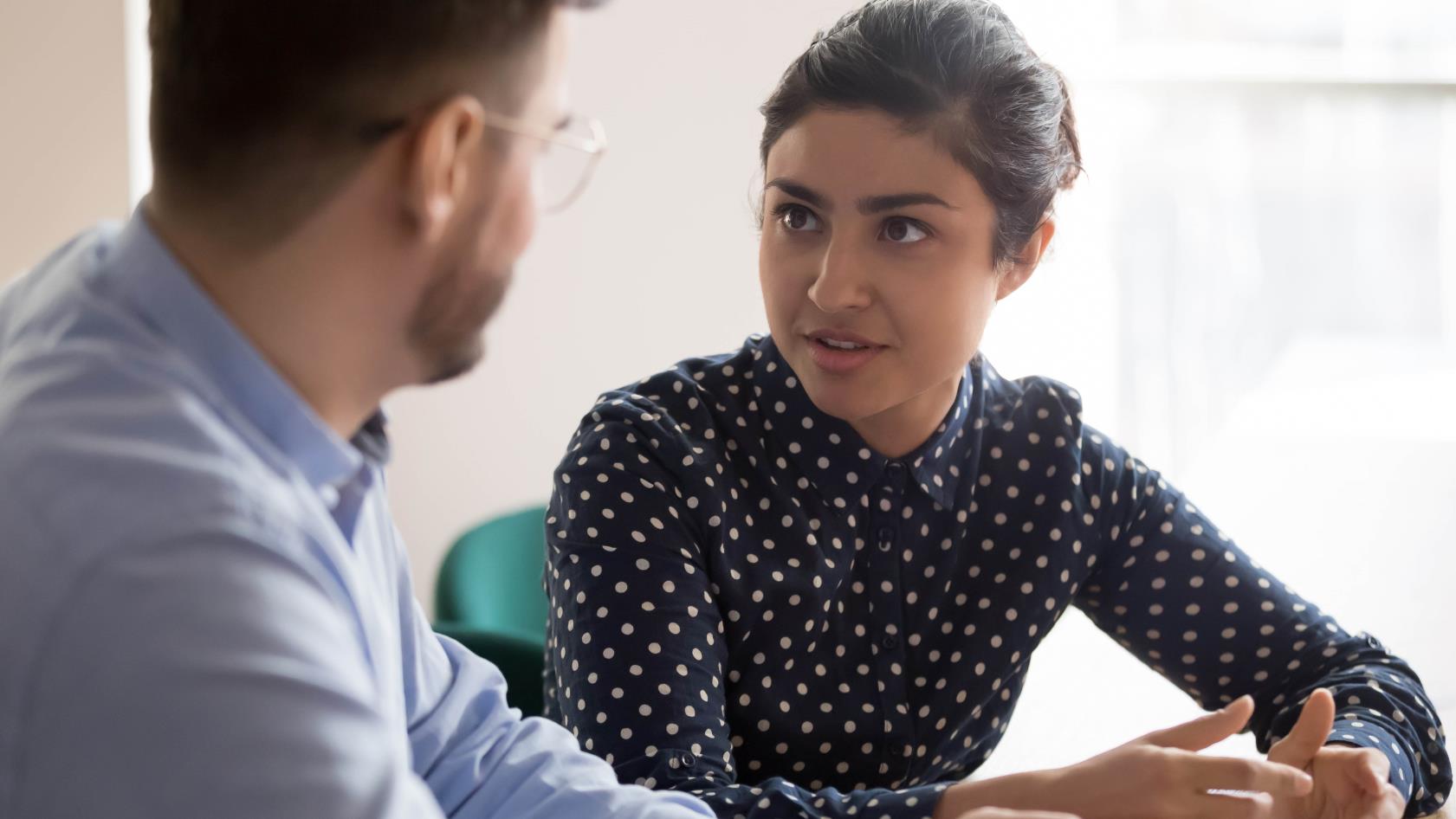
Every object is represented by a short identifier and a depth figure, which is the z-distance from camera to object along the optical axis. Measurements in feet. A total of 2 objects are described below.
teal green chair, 7.55
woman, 4.46
